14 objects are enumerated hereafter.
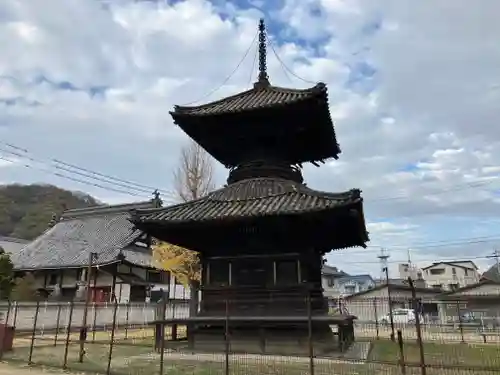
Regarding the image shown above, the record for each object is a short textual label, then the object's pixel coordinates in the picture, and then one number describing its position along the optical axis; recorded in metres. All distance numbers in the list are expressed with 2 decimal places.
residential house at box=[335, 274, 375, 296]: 89.66
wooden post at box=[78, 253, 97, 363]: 13.20
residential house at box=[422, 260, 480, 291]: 72.75
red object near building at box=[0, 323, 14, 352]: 16.13
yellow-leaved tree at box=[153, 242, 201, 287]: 28.19
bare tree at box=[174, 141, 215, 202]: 31.00
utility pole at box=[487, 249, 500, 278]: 75.31
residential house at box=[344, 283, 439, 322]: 33.88
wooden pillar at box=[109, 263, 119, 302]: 35.09
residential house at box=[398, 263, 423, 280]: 82.54
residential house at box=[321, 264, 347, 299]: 67.94
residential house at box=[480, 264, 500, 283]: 77.29
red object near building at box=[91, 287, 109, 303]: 34.53
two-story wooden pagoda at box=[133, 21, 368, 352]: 13.01
